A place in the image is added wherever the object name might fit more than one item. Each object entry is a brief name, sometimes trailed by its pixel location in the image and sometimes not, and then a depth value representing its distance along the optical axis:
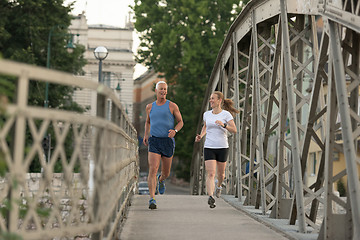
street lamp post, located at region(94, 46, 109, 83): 25.72
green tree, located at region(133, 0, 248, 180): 40.56
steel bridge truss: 7.00
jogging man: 11.20
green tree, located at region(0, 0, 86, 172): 39.17
